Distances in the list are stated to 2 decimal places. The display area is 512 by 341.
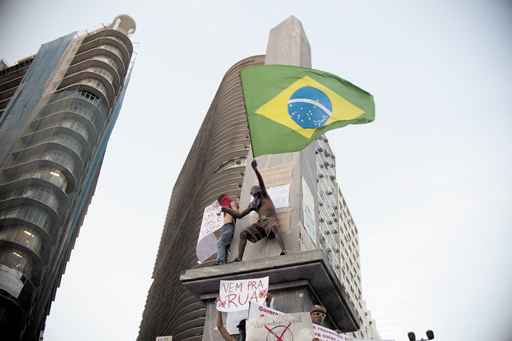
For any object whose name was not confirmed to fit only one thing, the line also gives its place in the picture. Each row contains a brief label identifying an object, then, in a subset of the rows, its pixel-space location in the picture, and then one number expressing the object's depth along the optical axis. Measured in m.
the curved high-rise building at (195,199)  58.47
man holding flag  5.96
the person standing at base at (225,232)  6.29
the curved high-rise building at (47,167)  35.34
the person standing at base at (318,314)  4.17
